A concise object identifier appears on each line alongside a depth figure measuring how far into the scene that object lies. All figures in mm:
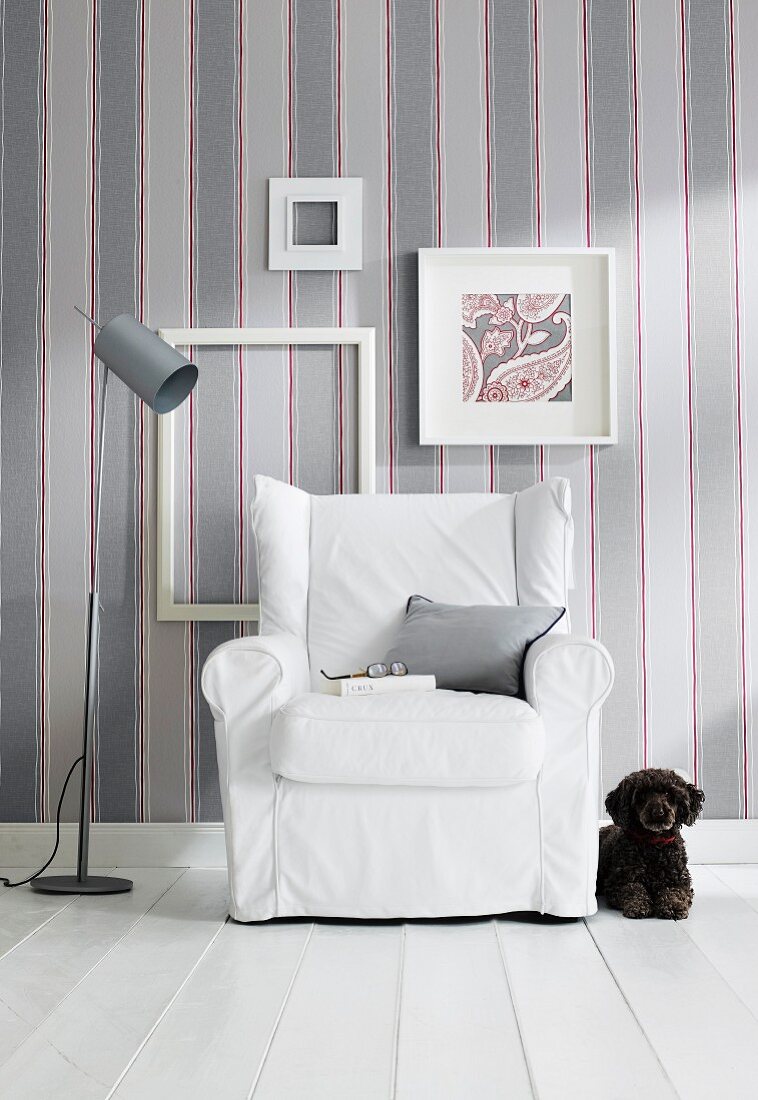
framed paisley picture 2930
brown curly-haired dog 2227
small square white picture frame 2918
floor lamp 2443
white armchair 2090
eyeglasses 2305
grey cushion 2320
